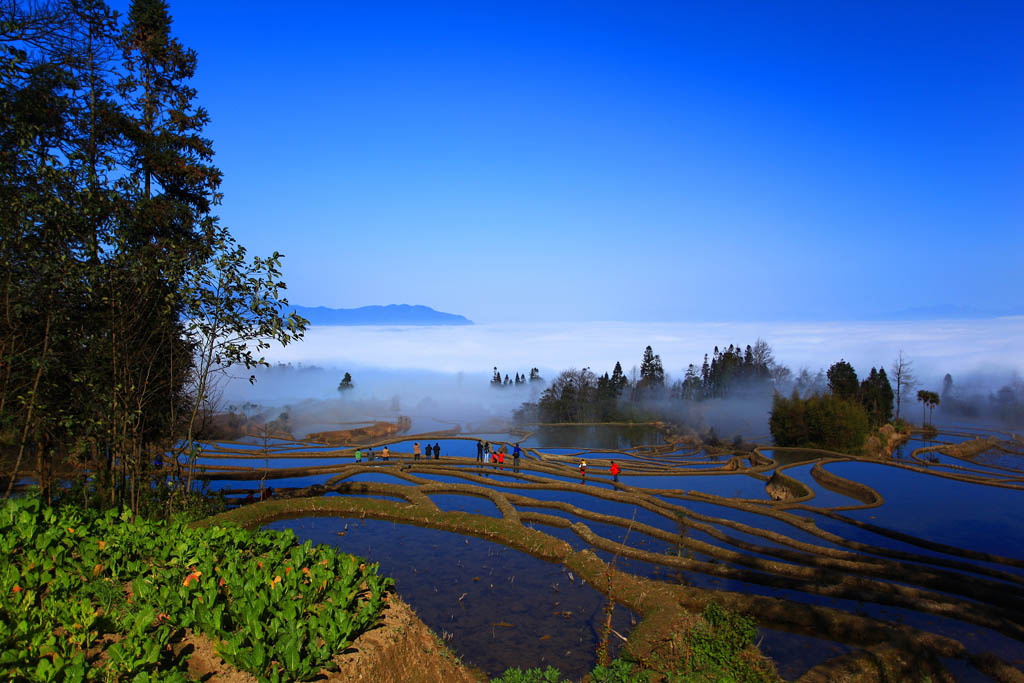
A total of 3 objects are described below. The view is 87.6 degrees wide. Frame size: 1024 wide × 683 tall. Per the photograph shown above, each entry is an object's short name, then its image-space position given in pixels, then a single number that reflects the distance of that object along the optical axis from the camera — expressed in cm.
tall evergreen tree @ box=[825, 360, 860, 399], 9206
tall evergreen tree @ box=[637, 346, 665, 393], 13212
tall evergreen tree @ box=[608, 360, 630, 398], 11676
